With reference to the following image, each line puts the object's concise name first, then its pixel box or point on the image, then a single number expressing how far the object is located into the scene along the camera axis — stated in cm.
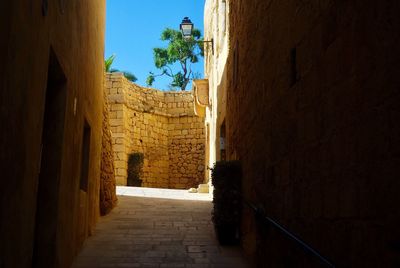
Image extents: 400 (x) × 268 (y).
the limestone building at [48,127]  257
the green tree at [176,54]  2897
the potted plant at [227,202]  700
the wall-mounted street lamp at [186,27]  1220
